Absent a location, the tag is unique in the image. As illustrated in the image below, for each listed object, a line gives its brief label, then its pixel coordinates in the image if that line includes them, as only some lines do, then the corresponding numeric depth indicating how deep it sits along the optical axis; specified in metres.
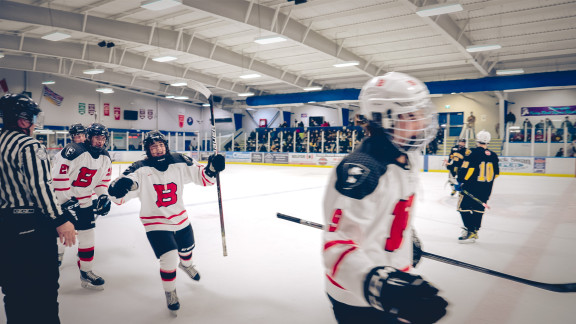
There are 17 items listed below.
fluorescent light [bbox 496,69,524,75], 14.21
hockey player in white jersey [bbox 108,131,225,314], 2.55
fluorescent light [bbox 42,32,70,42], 10.40
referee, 1.73
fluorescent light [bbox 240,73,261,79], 15.74
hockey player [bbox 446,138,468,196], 6.34
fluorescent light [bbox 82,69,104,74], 15.60
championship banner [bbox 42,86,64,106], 20.19
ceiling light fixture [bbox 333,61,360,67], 13.34
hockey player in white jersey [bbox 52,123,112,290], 3.02
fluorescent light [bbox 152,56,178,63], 12.72
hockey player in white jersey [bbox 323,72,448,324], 0.90
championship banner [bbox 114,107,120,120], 23.55
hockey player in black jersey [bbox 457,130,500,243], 4.48
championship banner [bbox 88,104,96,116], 22.31
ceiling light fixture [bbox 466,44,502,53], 10.77
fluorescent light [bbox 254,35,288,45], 10.51
